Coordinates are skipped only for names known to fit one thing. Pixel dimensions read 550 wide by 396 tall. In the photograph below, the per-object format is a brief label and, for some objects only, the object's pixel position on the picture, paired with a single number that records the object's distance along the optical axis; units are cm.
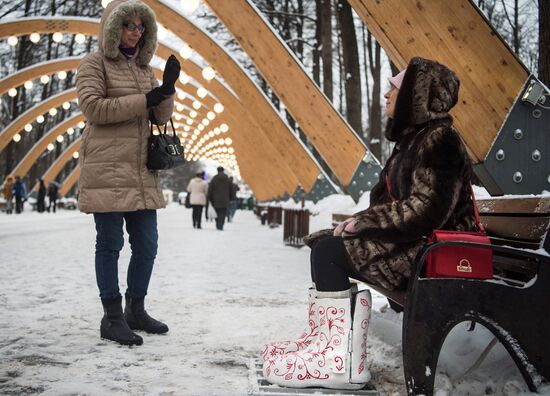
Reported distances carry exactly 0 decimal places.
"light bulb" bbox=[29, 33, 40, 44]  1438
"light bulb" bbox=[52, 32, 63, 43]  1427
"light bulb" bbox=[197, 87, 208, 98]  1909
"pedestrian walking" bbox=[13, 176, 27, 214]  2653
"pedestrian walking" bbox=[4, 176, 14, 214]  2578
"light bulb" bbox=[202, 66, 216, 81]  1429
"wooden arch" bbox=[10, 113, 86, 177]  3038
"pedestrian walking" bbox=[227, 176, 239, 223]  2289
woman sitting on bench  241
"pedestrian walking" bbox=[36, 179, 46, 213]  2783
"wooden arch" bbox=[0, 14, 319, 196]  1401
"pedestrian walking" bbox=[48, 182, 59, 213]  3009
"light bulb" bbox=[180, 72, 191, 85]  1613
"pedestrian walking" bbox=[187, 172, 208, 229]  1684
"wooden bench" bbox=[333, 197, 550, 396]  220
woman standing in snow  338
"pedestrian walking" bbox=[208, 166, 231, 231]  1642
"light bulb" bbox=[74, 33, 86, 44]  1358
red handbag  224
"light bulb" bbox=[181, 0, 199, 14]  848
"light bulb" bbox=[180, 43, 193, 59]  1291
